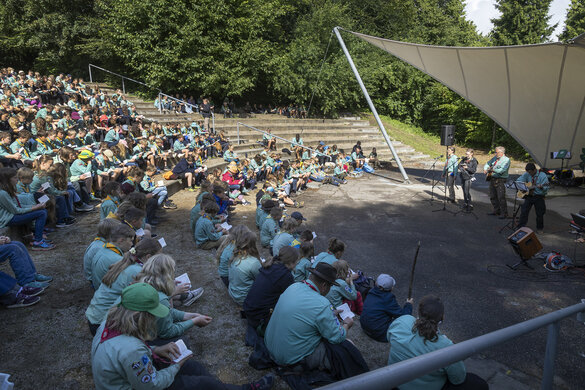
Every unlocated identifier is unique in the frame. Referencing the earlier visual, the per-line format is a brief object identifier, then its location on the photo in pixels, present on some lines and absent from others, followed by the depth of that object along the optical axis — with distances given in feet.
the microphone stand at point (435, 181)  40.80
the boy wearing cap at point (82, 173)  27.35
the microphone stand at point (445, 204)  35.68
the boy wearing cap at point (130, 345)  7.63
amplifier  22.03
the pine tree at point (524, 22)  80.33
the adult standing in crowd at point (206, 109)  65.31
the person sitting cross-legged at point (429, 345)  9.31
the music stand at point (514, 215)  28.37
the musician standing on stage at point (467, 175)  35.50
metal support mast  47.22
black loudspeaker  41.16
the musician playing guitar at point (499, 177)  32.76
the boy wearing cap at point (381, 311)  13.87
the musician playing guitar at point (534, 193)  28.35
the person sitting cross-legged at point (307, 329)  10.25
